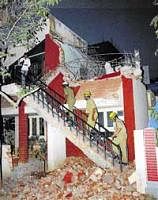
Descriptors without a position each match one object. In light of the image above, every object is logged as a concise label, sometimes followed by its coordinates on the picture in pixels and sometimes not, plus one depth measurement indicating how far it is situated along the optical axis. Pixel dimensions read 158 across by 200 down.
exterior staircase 7.79
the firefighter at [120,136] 7.76
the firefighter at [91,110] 8.15
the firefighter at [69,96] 8.49
